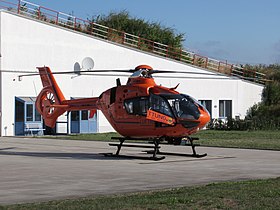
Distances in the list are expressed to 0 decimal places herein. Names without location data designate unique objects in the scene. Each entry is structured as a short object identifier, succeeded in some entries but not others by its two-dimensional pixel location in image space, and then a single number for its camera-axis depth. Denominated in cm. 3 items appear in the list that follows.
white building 3600
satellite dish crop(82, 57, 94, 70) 3881
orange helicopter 2052
